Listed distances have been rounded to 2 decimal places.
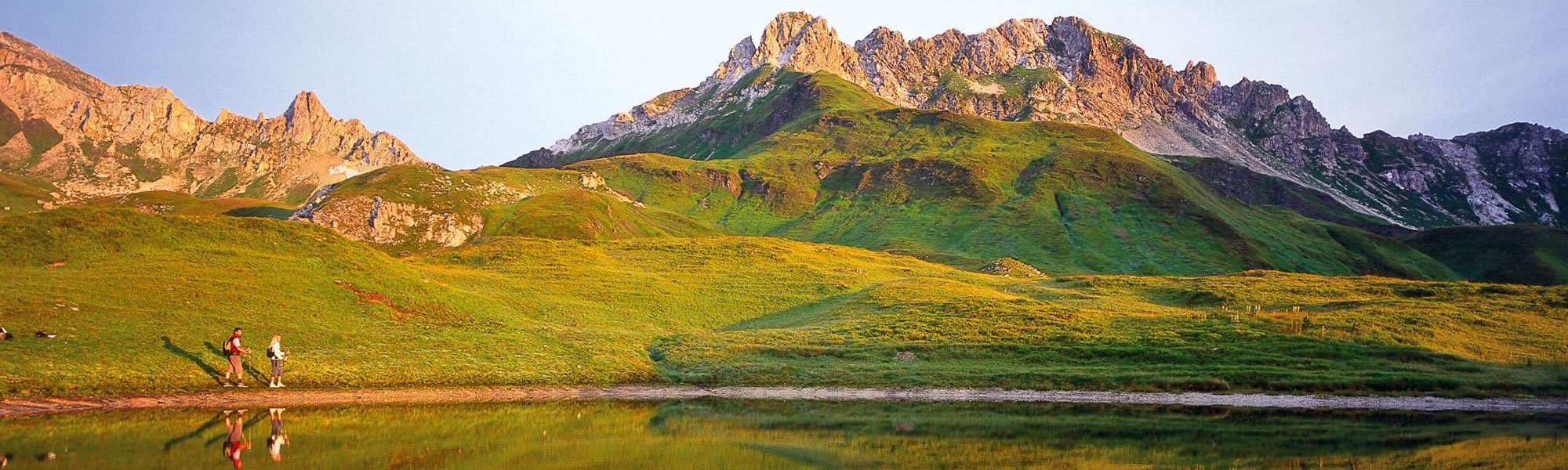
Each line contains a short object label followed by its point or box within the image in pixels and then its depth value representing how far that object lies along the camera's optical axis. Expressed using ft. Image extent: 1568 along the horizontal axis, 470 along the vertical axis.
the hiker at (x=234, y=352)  132.87
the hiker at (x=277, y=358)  134.31
